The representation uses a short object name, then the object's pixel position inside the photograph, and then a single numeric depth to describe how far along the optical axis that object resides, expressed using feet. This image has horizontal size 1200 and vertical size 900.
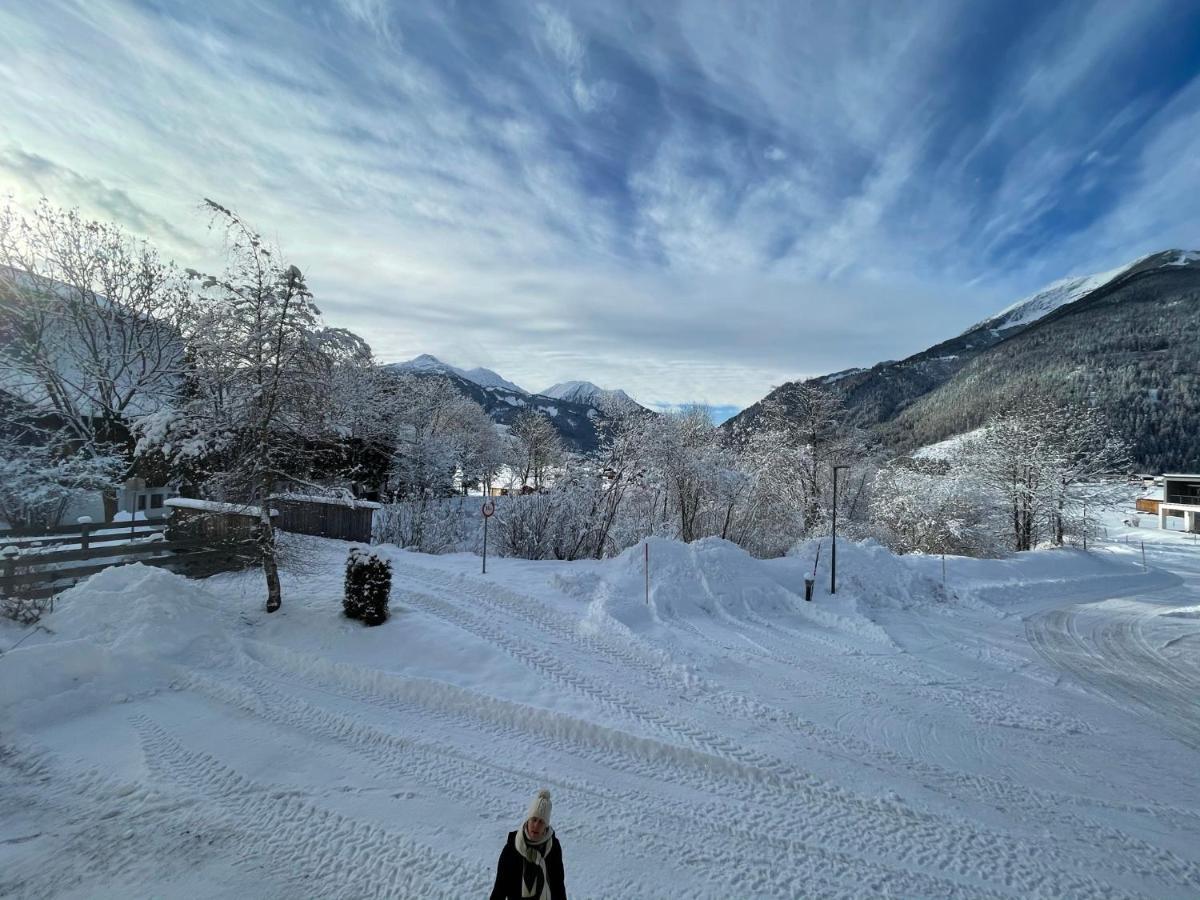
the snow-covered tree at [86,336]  47.93
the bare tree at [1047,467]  84.17
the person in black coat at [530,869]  8.42
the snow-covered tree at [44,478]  37.60
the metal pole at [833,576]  39.93
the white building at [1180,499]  156.66
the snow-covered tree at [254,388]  27.25
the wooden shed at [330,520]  54.65
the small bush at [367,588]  26.63
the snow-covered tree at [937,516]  81.61
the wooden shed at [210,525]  35.27
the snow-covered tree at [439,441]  86.07
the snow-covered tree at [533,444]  151.43
